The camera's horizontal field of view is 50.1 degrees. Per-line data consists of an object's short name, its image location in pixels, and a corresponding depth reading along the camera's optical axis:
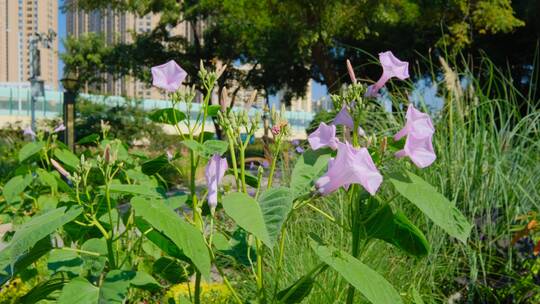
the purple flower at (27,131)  3.27
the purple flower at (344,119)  1.19
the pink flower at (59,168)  1.34
